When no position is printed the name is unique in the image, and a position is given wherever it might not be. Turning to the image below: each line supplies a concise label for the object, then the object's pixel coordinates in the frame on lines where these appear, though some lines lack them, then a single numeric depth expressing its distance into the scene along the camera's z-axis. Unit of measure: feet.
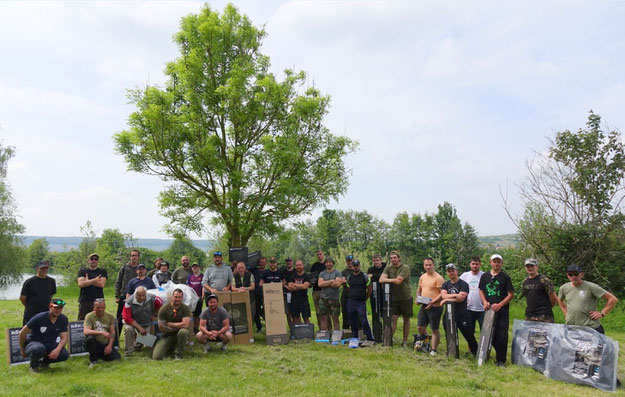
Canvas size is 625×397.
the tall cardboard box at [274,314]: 28.55
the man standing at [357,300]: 28.78
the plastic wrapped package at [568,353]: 19.51
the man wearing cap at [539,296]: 23.18
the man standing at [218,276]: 29.22
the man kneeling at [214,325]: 25.43
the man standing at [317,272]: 31.88
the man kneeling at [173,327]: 24.13
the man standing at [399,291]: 27.68
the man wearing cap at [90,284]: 25.54
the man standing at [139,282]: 26.32
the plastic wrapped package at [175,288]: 26.73
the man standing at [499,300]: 23.66
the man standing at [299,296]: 31.71
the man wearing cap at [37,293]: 23.90
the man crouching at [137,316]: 24.86
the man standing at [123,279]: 27.50
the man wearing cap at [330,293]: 29.91
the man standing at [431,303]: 25.68
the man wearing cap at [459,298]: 24.66
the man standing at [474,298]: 25.27
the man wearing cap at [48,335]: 21.42
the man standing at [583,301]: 20.99
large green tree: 37.78
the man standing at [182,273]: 30.94
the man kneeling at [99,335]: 22.62
